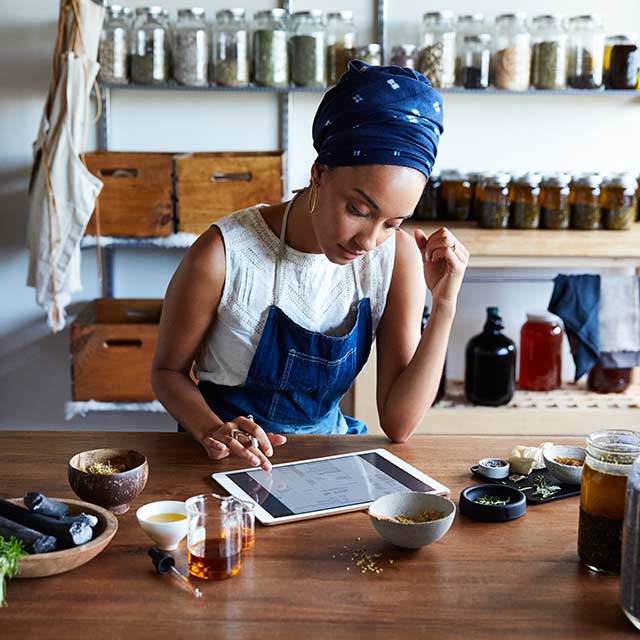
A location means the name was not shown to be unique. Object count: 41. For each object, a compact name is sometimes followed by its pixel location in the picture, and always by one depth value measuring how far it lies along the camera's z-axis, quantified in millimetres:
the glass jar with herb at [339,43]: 3268
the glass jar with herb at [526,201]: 3172
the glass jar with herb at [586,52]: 3309
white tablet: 1438
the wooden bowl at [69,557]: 1170
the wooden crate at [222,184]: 3107
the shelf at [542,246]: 3107
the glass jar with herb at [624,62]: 3303
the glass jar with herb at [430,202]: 3279
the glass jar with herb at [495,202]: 3170
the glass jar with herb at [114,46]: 3252
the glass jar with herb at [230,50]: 3270
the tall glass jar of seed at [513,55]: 3287
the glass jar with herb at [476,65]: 3324
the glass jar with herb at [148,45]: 3254
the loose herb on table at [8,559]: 1125
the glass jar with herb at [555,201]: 3166
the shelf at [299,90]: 3281
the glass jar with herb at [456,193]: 3285
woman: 1668
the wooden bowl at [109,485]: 1373
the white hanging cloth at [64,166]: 3016
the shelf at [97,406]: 3180
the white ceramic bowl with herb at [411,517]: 1267
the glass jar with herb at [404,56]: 3297
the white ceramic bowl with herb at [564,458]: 1542
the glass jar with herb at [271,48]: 3242
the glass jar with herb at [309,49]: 3244
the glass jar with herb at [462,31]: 3350
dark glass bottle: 3266
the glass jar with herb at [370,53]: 3232
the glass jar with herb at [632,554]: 1077
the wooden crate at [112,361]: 3135
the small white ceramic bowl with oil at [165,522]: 1266
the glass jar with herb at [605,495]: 1211
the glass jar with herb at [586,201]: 3146
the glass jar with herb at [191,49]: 3264
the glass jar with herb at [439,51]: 3275
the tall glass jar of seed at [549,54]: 3287
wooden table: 1083
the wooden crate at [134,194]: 3131
